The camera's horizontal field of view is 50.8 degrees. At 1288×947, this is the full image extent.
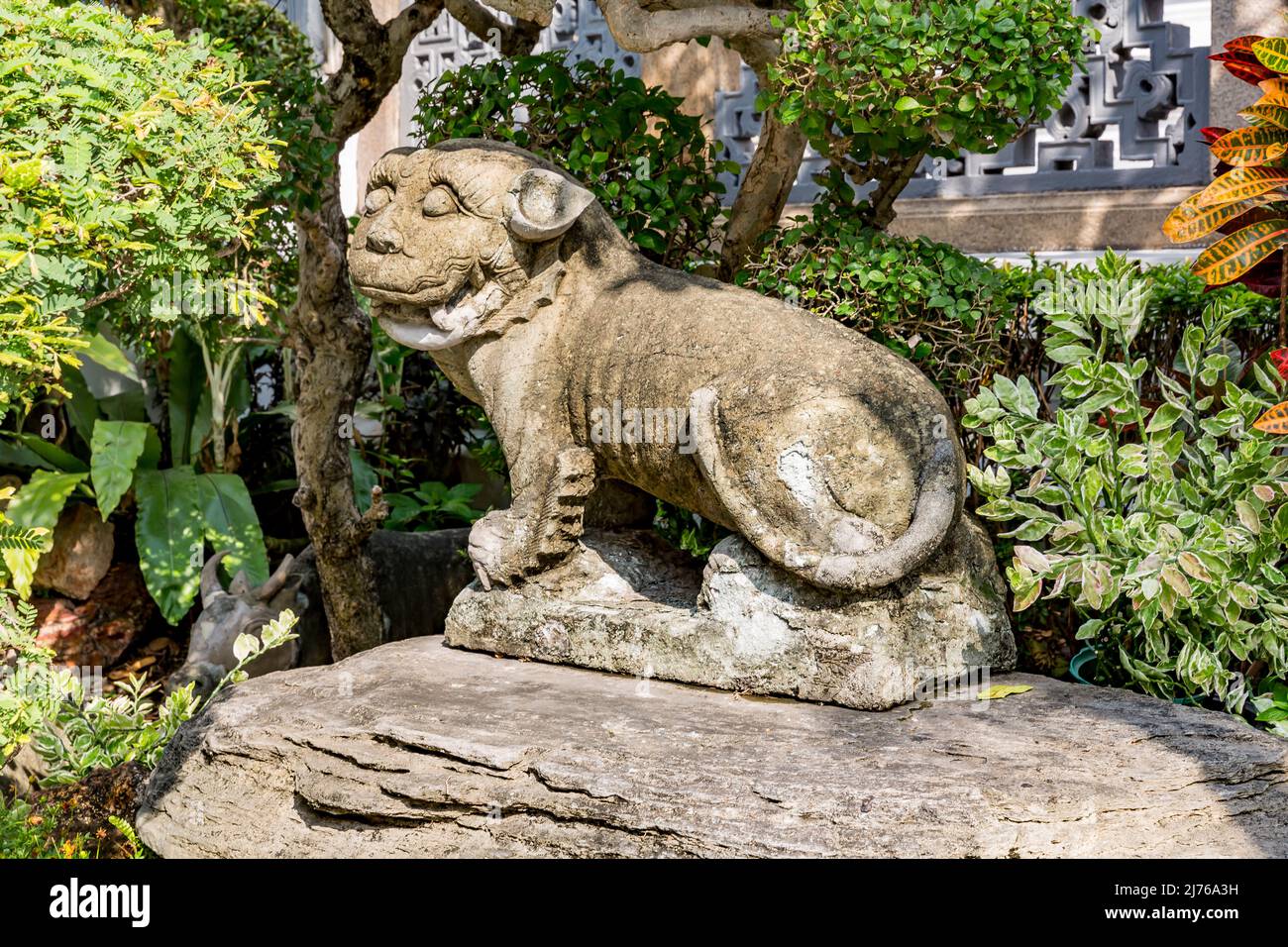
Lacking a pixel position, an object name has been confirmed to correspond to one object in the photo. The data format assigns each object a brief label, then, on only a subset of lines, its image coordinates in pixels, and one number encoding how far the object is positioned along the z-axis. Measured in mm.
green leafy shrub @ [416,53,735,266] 4863
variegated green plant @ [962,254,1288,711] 3641
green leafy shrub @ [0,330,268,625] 6355
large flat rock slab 3115
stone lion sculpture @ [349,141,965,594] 3721
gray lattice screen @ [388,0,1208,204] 6344
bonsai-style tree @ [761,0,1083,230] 3959
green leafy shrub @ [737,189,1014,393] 4332
